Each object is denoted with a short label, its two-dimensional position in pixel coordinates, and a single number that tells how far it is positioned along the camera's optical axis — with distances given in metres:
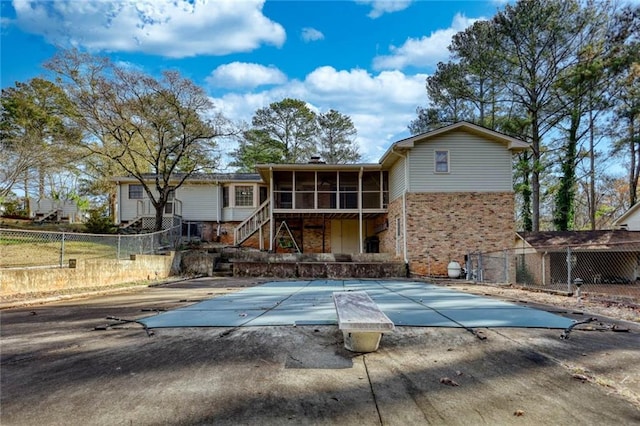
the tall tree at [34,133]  14.98
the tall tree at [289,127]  29.89
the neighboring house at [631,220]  19.78
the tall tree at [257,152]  29.36
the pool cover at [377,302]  4.67
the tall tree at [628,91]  18.95
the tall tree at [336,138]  31.31
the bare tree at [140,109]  15.63
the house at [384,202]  14.72
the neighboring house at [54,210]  23.38
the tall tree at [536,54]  19.53
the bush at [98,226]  17.52
